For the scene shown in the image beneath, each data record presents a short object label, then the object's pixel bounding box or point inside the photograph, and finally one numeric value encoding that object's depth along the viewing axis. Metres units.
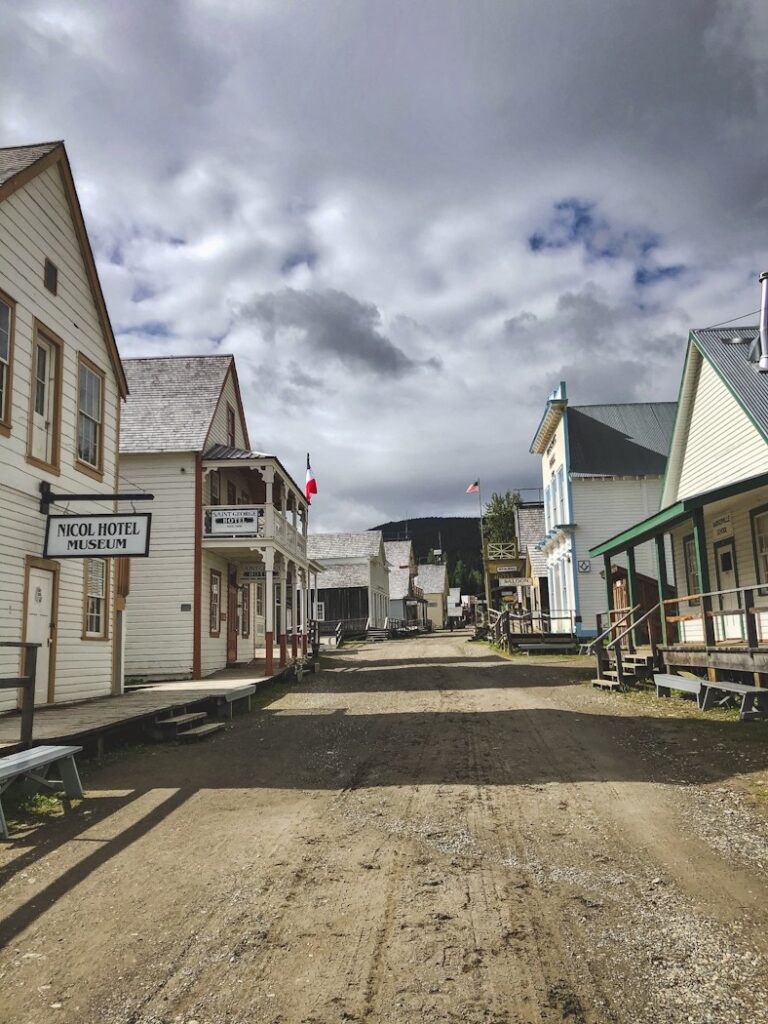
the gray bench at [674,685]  12.61
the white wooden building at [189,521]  21.06
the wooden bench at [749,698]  11.01
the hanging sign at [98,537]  11.71
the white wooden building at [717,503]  14.54
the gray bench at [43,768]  6.74
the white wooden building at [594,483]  30.41
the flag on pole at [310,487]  31.06
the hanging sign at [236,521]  21.34
